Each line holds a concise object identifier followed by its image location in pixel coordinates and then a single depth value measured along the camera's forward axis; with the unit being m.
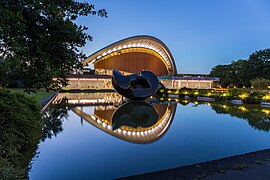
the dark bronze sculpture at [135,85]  18.92
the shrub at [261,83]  31.19
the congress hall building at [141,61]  44.66
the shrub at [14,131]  3.91
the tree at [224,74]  49.91
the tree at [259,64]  39.35
